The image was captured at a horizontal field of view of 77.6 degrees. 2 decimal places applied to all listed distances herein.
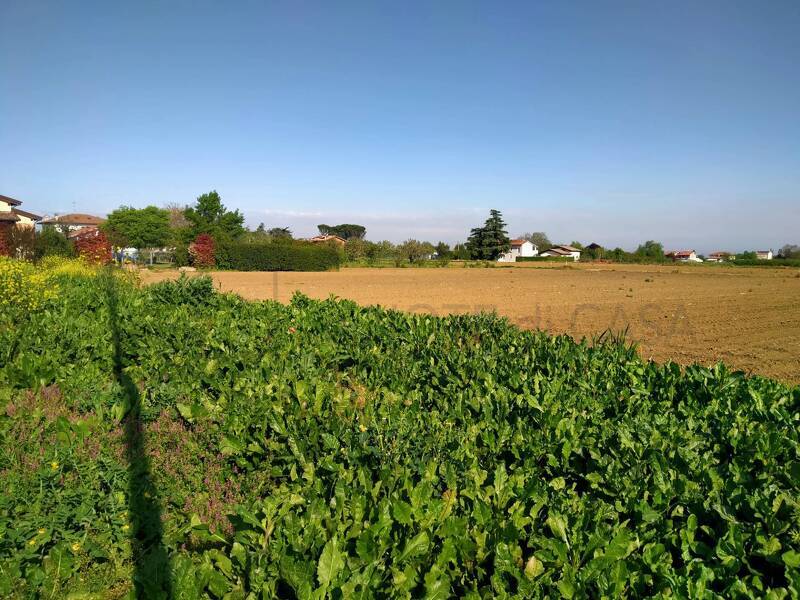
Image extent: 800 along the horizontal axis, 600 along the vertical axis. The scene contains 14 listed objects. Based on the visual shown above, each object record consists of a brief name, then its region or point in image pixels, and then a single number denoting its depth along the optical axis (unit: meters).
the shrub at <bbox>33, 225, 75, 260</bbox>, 30.51
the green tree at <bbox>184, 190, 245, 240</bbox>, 67.12
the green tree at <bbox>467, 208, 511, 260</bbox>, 91.81
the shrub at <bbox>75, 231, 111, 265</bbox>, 20.41
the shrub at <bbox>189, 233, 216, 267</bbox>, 48.19
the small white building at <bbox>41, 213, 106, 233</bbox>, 107.79
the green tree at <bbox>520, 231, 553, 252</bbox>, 146.19
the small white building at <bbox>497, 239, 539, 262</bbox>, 123.50
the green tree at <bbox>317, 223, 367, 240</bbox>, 148.75
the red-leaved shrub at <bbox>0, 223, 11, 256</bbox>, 25.41
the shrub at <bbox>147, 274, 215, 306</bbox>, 10.05
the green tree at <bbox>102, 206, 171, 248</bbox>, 74.94
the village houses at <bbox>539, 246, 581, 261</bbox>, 128.38
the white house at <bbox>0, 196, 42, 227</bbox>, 49.62
